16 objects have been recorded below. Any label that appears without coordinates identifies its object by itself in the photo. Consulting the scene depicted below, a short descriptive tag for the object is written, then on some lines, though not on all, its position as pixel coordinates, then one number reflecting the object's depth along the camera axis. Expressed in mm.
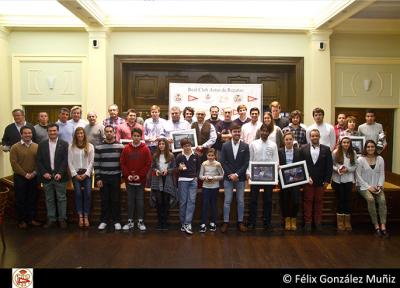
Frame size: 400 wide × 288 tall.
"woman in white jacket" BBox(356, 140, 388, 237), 5793
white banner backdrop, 8258
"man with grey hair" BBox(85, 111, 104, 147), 6227
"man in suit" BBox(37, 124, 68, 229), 5836
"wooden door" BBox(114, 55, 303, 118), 9039
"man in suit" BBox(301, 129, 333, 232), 5801
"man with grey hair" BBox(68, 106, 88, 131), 6426
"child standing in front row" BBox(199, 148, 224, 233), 5707
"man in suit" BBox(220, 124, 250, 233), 5723
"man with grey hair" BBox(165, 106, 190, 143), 6273
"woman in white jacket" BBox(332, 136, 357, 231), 5898
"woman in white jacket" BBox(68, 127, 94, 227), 5832
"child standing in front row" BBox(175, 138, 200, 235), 5703
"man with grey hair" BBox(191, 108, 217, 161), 6109
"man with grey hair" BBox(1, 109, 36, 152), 6379
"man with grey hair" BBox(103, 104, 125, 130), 6332
